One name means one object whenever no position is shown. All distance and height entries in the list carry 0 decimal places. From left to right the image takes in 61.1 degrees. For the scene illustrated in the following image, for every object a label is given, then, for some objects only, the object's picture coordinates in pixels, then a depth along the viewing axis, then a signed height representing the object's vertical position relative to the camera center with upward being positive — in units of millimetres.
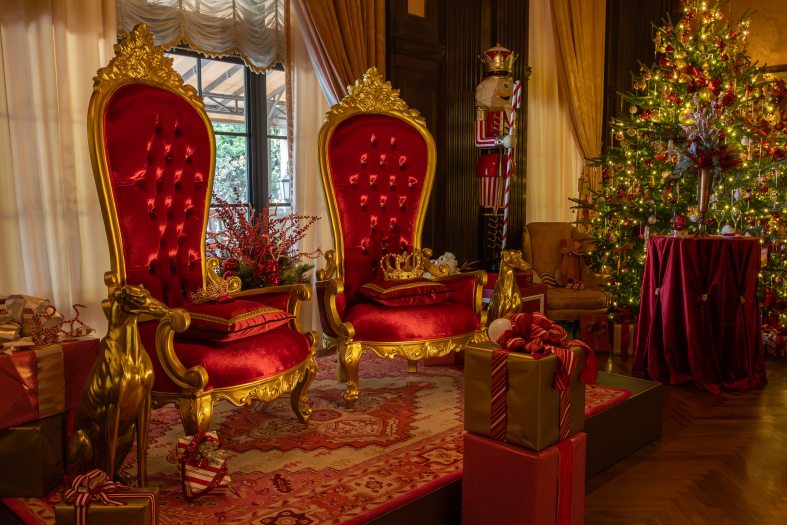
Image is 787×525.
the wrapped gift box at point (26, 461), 1908 -750
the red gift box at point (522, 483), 1823 -787
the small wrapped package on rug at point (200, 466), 1955 -776
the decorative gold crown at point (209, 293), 2469 -341
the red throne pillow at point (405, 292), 2955 -401
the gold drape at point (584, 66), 6262 +1335
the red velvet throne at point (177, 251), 2158 -187
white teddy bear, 4279 -375
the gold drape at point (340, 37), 4086 +1044
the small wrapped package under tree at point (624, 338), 4598 -922
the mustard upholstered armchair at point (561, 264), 4801 -499
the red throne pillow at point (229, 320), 2229 -400
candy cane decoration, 4957 +551
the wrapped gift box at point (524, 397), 1825 -547
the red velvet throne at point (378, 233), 2885 -154
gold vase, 3914 +82
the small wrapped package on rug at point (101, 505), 1373 -627
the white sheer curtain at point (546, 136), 6141 +646
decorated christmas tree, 4621 +357
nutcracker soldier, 4855 +576
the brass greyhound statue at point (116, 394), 1837 -531
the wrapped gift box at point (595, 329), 4602 -864
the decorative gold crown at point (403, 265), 3234 -310
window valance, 3525 +983
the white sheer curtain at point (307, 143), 4199 +380
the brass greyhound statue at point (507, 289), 3090 -398
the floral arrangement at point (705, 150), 3842 +311
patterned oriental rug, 1932 -898
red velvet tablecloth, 3650 -603
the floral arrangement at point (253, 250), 3477 -259
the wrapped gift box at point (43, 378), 1896 -527
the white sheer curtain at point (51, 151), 3125 +238
